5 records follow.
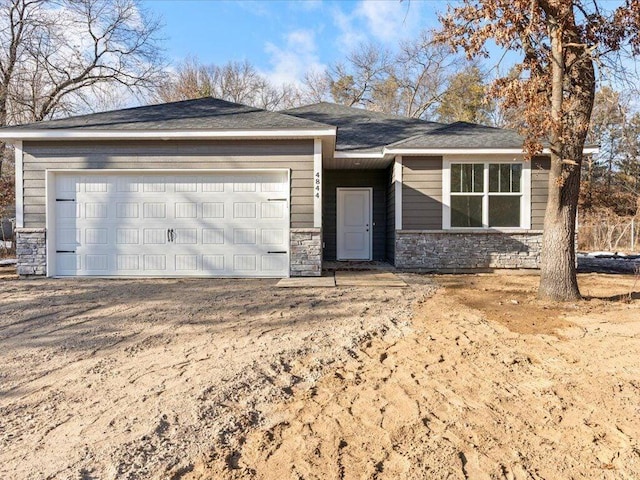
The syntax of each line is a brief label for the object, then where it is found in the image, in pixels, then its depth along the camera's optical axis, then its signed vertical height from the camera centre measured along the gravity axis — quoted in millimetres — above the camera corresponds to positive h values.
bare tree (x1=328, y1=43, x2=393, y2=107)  24531 +9817
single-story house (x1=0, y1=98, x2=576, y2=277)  7742 +768
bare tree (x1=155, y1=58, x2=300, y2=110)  25984 +9814
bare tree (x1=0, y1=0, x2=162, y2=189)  16906 +7425
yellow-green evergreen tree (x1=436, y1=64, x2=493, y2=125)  22406 +7726
